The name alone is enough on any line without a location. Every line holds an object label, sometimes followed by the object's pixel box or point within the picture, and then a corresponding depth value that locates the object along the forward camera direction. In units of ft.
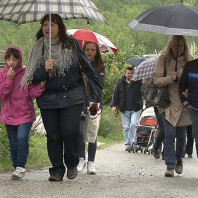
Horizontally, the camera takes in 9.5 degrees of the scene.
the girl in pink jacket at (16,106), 44.55
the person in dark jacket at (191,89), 45.64
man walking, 79.79
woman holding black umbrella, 48.16
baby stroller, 77.74
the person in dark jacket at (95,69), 50.97
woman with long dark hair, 42.12
